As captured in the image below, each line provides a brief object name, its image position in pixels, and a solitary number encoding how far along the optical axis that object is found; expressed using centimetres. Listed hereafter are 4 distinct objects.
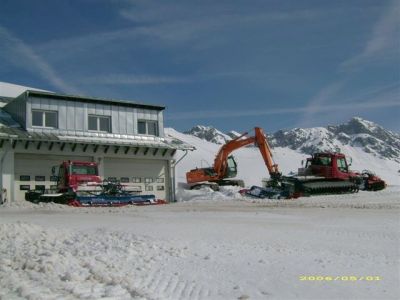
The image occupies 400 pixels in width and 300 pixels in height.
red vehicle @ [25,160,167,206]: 2037
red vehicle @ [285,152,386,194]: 2766
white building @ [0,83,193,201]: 2292
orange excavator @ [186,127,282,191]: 3297
